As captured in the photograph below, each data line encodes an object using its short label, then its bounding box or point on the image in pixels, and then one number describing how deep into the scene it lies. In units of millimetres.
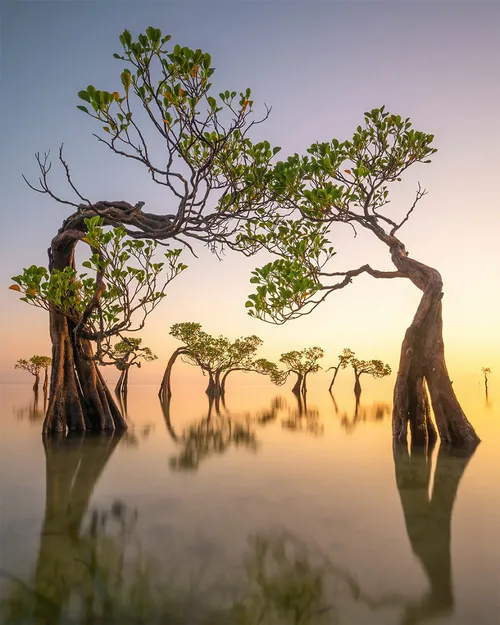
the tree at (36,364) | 49969
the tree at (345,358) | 46875
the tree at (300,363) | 48656
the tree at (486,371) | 55856
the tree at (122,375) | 36538
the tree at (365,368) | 46338
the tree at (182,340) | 37594
